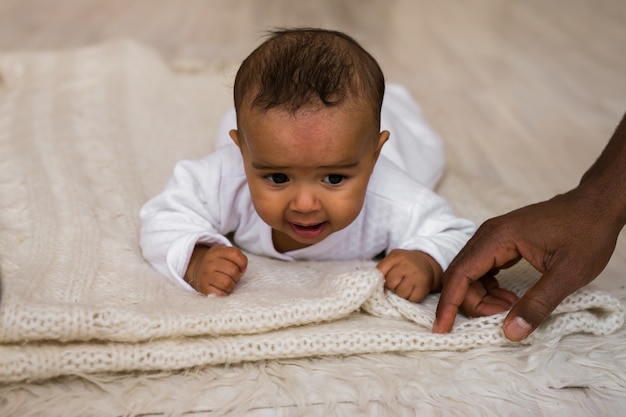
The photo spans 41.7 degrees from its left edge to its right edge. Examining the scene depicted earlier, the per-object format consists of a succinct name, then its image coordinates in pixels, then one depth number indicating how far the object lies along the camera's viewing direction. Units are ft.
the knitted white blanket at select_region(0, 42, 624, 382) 3.34
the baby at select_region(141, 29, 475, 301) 3.56
